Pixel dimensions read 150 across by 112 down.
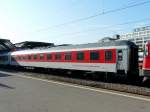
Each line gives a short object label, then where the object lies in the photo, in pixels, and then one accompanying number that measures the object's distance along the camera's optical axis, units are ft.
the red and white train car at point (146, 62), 46.92
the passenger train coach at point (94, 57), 59.98
